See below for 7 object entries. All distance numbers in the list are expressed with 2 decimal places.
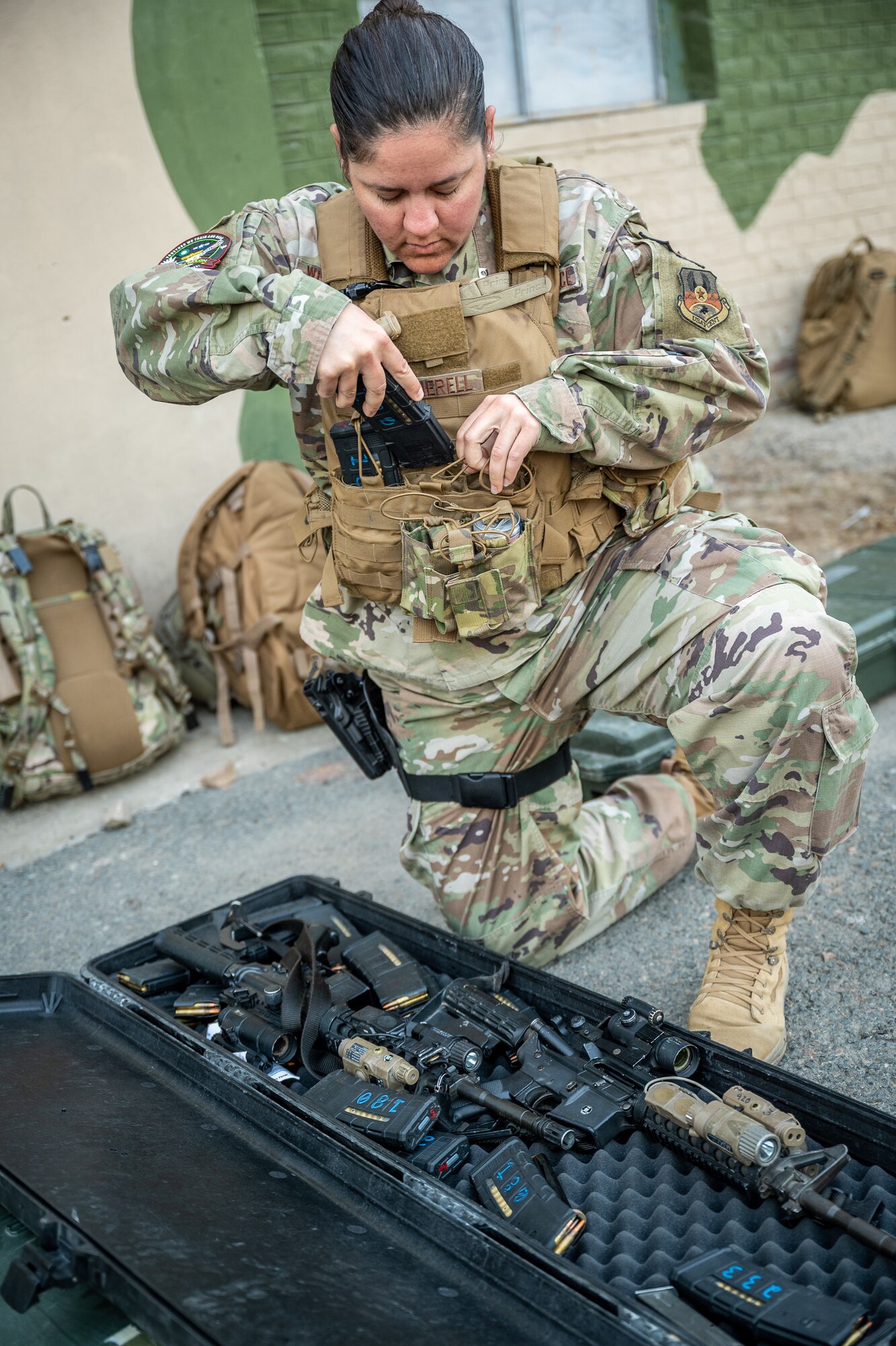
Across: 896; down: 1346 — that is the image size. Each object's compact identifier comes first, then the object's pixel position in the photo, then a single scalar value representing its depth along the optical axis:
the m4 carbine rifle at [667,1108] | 1.57
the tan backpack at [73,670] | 3.73
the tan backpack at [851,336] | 7.05
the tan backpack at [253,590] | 4.03
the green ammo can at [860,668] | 2.97
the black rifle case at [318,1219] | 1.41
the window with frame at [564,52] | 6.17
